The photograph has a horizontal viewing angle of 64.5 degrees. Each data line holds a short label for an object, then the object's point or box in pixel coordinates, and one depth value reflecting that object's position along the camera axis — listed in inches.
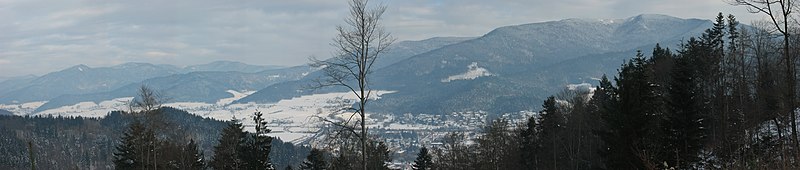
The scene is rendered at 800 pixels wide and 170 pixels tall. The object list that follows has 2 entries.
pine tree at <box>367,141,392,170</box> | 1631.4
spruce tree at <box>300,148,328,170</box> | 1666.8
